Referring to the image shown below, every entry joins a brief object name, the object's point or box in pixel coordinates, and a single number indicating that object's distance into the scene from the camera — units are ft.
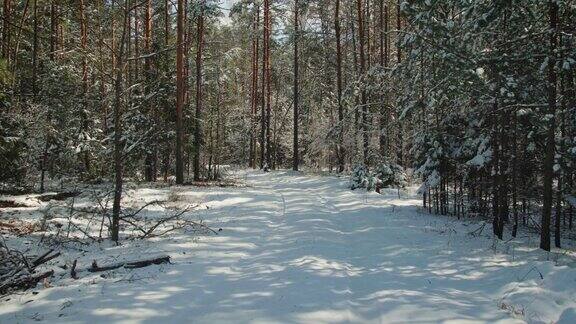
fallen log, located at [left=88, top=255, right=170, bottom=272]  23.24
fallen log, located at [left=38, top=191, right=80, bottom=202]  45.55
